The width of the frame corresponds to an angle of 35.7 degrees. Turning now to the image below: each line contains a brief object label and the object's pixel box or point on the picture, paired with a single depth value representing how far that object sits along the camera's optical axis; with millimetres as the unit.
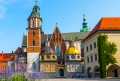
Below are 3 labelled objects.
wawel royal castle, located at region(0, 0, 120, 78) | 34406
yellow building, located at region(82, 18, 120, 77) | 33281
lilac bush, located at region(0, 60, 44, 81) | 13741
